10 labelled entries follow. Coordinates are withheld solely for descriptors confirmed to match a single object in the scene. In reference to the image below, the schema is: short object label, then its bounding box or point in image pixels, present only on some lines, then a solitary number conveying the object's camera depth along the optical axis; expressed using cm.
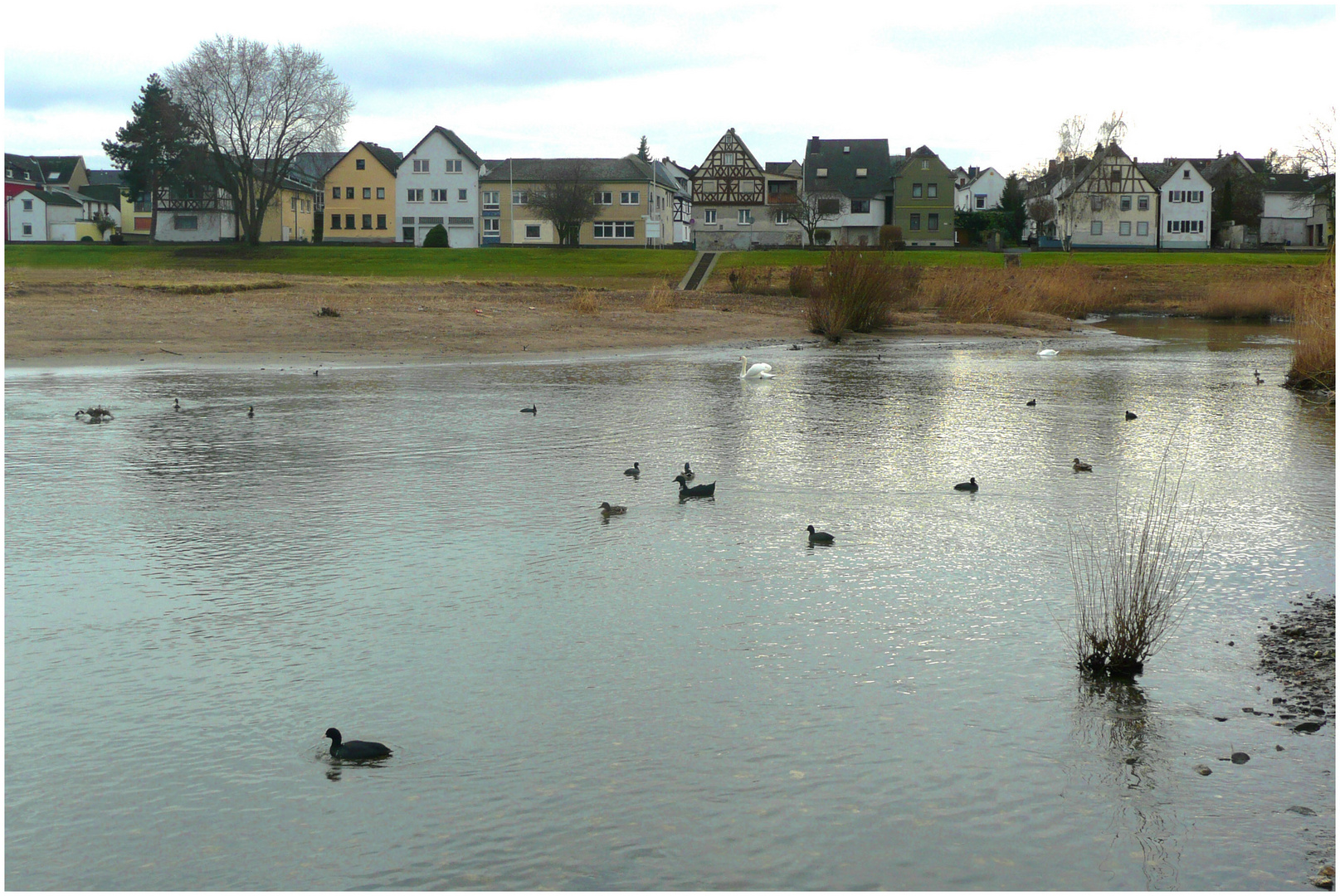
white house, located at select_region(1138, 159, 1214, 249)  10038
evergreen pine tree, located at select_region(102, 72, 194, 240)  8438
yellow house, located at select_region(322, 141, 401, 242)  9656
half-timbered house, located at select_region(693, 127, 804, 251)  10175
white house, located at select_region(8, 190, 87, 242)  10512
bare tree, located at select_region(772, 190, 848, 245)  9612
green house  9938
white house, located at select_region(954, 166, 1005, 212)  11612
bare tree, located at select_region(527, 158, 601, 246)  8994
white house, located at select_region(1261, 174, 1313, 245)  10200
